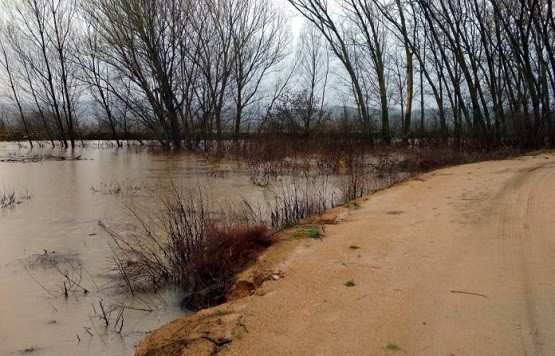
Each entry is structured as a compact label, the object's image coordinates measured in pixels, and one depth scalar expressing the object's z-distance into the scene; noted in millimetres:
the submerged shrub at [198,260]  3953
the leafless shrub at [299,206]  5992
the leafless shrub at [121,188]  9468
